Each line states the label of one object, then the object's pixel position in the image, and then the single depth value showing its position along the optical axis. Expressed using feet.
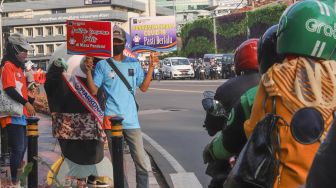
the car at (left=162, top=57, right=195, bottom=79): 153.07
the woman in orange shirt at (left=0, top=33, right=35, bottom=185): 22.03
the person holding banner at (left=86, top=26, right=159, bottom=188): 19.60
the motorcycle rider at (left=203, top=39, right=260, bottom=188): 10.87
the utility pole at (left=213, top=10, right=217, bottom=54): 202.90
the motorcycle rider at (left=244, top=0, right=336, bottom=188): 8.03
